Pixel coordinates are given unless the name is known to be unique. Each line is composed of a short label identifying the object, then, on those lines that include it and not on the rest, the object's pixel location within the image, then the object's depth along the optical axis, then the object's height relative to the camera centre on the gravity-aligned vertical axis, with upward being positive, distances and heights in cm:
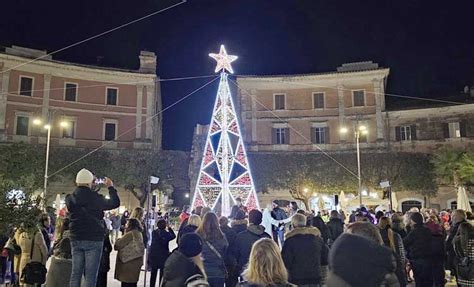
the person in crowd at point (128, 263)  675 -90
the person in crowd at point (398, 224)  882 -35
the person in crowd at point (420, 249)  756 -73
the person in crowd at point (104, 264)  699 -94
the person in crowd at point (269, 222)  1453 -53
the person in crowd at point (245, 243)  636 -54
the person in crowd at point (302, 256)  565 -66
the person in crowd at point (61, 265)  628 -87
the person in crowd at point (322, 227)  1077 -51
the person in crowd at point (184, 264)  397 -54
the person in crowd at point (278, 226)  1471 -67
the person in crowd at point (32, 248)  764 -76
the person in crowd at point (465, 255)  656 -73
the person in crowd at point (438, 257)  771 -89
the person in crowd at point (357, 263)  225 -29
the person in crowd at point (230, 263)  641 -84
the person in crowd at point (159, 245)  837 -77
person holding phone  517 -25
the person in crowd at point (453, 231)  770 -44
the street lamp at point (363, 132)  3524 +611
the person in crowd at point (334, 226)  1068 -48
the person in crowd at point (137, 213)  845 -15
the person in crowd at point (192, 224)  699 -30
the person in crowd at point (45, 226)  838 -42
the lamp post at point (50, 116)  3316 +687
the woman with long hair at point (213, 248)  539 -56
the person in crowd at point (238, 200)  1615 +22
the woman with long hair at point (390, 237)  720 -52
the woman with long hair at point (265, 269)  370 -54
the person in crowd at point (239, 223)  816 -32
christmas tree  1647 +158
